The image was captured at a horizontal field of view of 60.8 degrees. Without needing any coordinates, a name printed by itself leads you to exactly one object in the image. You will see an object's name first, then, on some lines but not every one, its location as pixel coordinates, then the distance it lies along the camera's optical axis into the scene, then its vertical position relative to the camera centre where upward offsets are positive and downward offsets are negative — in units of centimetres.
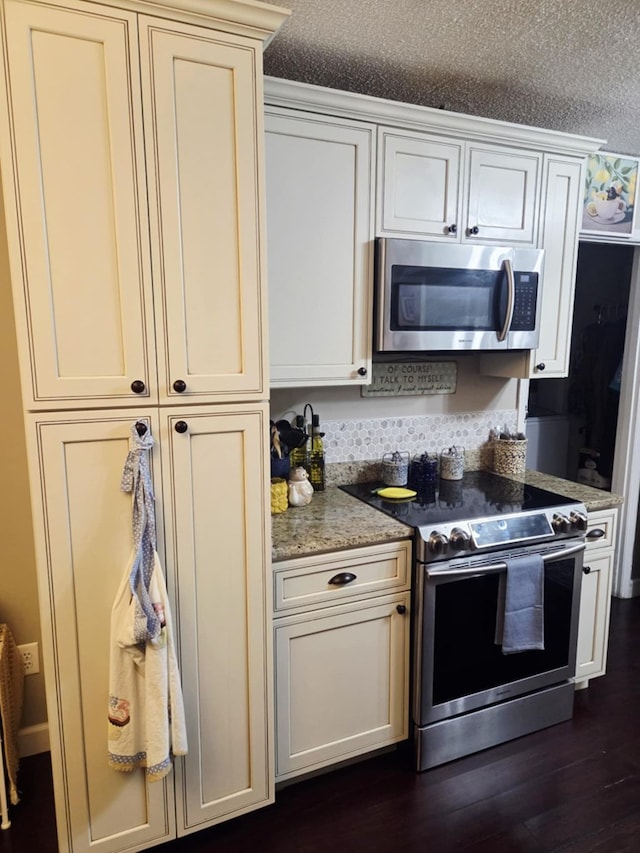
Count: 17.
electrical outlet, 203 -120
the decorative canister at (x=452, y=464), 254 -60
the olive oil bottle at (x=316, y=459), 229 -52
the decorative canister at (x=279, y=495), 202 -59
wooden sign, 248 -21
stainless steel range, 192 -102
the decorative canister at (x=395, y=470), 238 -59
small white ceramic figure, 210 -59
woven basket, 264 -59
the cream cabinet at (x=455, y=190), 205 +56
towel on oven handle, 198 -99
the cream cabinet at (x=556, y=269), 237 +29
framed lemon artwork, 270 +69
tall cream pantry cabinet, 129 -2
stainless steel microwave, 206 +15
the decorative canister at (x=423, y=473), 240 -61
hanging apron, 142 -86
